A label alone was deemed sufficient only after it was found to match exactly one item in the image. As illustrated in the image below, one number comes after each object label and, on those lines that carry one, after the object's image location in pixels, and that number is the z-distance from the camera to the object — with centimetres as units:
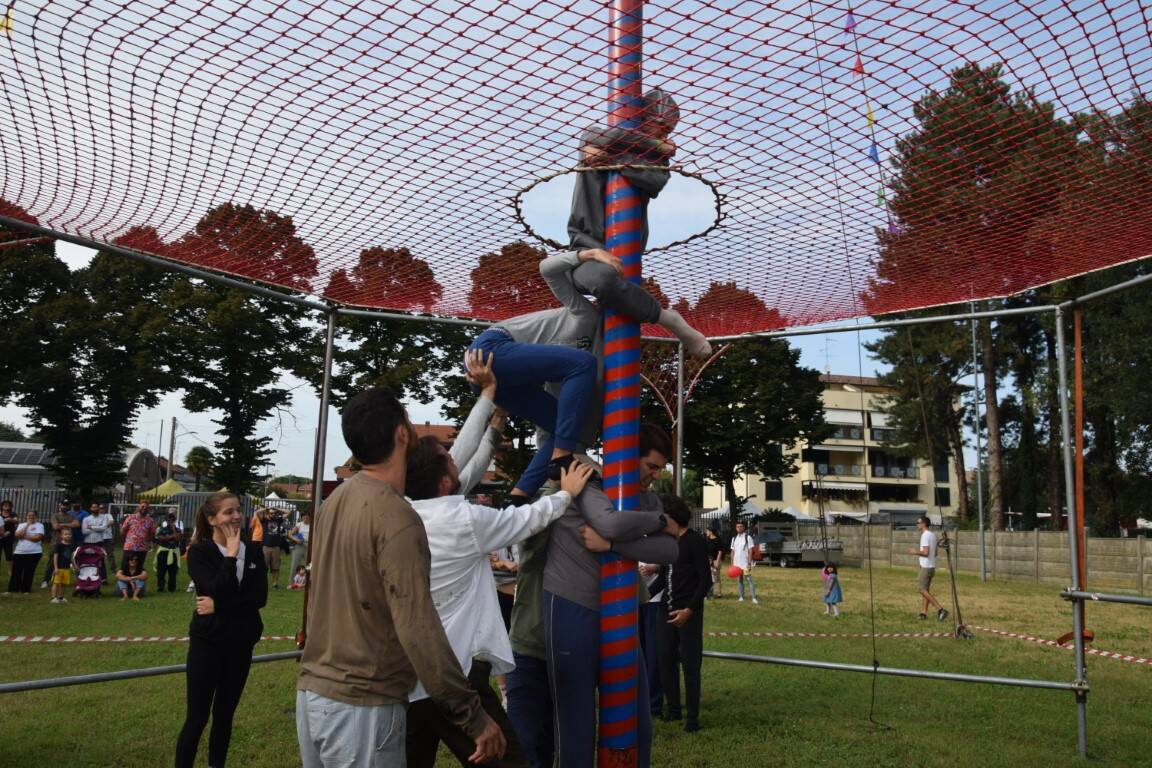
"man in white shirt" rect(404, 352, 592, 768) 326
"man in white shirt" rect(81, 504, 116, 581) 1633
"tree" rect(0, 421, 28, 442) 11056
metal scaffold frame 494
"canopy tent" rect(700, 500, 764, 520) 4014
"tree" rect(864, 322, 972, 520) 4156
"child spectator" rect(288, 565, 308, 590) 1819
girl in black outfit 477
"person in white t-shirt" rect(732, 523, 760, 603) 1789
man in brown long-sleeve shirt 247
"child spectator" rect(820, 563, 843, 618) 1521
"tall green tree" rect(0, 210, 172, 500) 3209
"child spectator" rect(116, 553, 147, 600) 1594
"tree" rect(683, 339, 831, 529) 3753
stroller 1592
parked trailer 3172
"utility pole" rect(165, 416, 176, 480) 5425
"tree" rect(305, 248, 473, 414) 3109
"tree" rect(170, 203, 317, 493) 3350
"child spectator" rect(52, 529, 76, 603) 1511
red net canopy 292
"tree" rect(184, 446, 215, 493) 4781
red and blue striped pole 328
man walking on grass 1577
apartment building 6303
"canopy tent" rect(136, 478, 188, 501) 3924
